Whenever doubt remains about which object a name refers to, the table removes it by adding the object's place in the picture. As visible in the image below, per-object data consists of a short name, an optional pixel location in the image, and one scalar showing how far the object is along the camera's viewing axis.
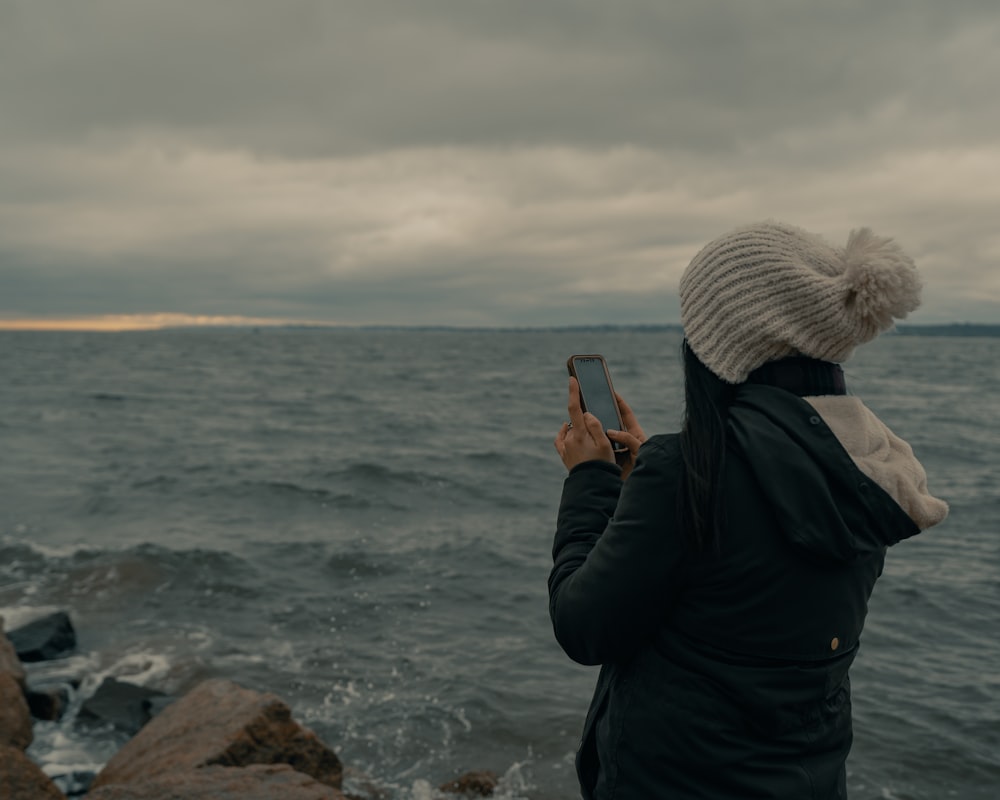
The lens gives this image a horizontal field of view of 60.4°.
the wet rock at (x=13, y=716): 6.20
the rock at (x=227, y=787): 3.97
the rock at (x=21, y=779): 4.34
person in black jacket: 1.56
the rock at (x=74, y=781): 5.79
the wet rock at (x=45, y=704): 7.19
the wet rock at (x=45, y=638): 8.35
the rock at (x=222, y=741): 5.04
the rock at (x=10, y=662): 6.98
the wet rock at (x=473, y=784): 6.02
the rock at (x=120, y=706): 7.07
